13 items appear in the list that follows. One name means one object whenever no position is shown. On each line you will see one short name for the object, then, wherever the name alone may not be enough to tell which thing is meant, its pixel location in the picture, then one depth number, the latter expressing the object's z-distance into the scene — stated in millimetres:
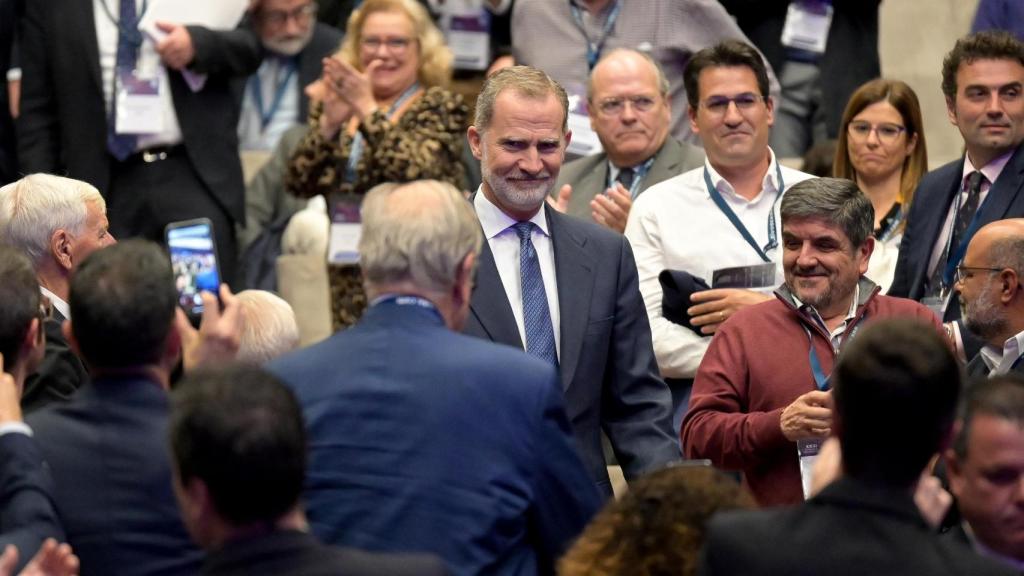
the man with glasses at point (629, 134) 13172
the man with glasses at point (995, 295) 10227
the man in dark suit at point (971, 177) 12023
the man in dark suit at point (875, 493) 5672
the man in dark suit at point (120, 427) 7016
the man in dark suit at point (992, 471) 7035
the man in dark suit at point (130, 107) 14742
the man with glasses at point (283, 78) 16797
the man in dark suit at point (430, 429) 6867
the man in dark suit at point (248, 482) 5676
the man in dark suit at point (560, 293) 9680
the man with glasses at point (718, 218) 11430
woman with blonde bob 13961
